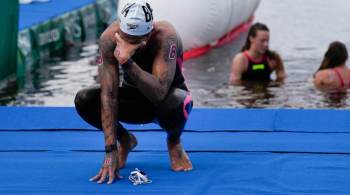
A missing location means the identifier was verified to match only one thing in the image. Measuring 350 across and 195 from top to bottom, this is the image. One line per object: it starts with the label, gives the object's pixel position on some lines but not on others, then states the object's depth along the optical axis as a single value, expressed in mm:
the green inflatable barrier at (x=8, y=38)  19641
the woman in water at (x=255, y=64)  19850
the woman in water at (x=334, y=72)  19187
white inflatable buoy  22875
